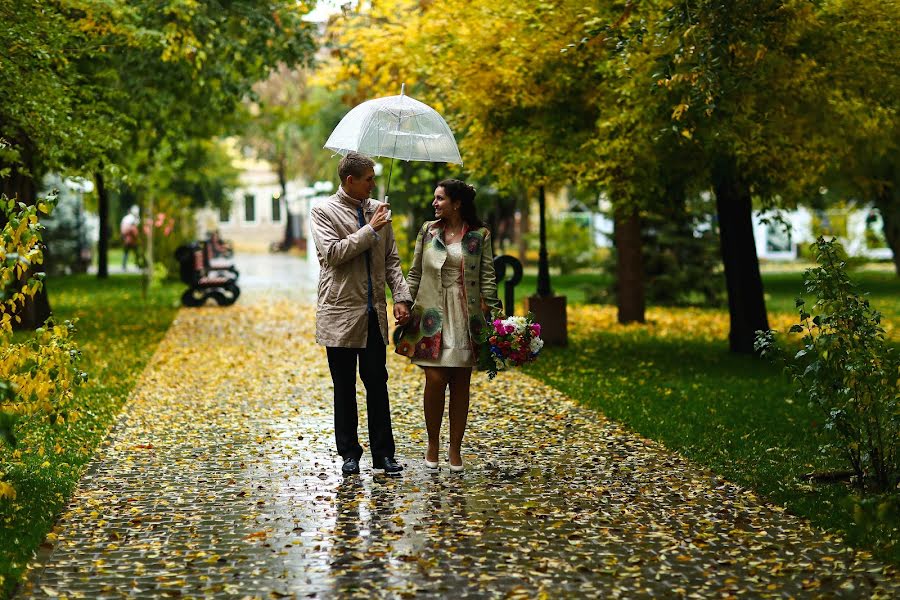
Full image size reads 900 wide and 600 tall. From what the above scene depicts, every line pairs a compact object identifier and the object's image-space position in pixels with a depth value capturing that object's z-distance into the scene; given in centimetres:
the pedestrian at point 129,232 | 3850
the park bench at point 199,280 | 2383
